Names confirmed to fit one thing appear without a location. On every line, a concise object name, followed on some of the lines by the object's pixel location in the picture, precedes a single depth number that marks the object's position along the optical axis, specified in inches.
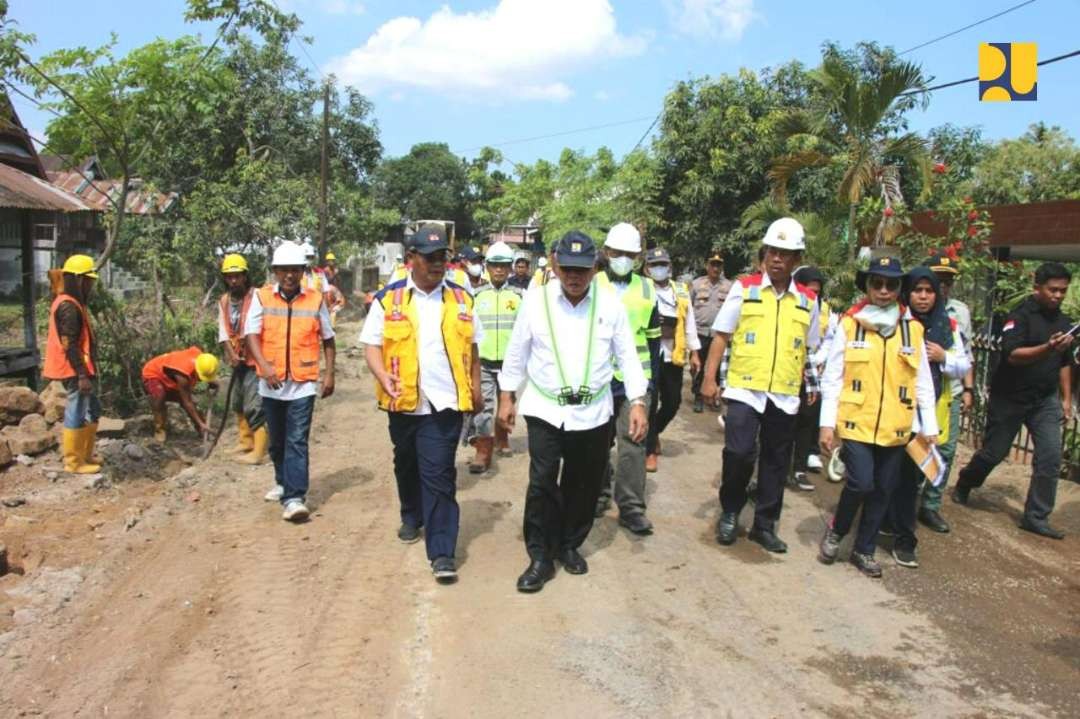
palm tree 423.8
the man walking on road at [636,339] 220.4
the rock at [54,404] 333.4
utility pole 748.6
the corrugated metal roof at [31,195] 357.1
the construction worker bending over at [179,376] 323.9
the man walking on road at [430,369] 186.5
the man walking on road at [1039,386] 229.9
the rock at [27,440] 293.1
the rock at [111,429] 327.3
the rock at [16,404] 322.7
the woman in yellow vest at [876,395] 191.9
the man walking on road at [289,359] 227.6
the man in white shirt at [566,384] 177.6
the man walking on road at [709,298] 388.2
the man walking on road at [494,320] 286.2
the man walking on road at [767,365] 201.3
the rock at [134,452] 312.1
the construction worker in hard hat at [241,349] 283.6
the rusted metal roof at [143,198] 613.9
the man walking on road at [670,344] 271.3
